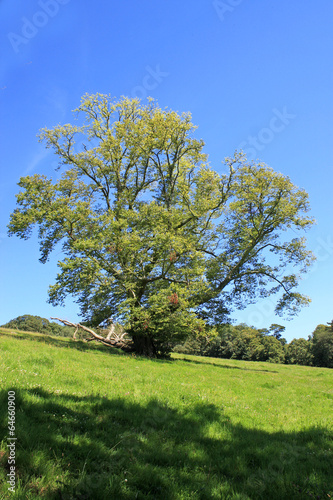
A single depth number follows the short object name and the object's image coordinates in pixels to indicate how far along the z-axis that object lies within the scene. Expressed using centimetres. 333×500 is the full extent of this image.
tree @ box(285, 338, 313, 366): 6398
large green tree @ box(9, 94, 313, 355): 2272
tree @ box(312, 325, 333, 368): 6056
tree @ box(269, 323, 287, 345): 9506
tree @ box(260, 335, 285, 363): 6431
